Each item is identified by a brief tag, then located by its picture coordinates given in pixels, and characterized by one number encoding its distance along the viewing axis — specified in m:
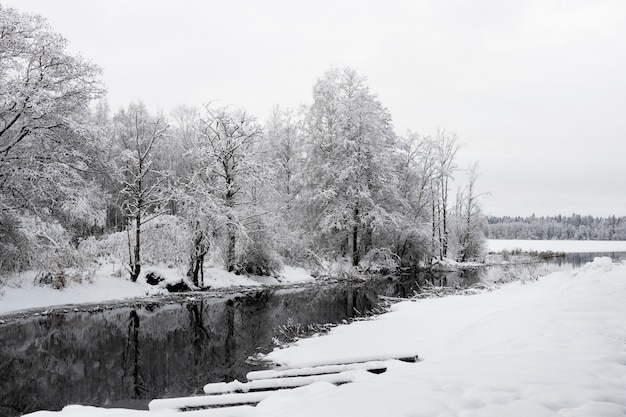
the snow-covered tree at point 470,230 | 42.06
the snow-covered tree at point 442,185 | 37.41
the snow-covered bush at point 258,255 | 22.38
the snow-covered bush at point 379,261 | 29.41
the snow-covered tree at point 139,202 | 18.86
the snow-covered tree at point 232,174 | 21.42
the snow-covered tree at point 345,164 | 28.77
